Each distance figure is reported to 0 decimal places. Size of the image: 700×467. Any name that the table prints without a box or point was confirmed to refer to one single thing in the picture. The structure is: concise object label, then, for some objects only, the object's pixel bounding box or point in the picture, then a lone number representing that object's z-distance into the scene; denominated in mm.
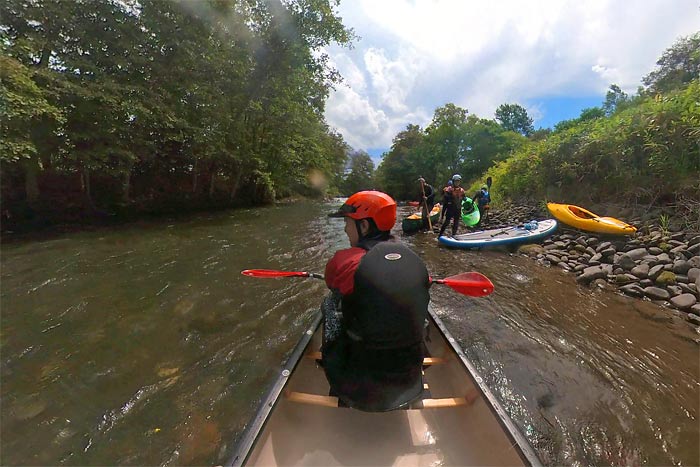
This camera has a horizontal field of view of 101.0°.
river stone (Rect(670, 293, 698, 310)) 4699
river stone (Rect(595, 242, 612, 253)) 7022
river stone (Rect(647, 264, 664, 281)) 5559
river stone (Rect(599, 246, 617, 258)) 6725
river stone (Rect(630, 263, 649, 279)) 5721
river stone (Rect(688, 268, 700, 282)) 5127
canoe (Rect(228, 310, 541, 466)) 1858
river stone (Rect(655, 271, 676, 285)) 5312
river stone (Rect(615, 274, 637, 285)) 5767
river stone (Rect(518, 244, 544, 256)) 8188
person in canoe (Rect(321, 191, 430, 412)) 1817
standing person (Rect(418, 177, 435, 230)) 11129
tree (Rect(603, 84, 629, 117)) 37344
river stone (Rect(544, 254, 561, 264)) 7402
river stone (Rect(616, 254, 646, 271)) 6129
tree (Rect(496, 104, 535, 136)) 53500
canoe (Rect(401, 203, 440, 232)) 11625
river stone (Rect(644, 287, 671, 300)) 5078
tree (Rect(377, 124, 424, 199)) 43906
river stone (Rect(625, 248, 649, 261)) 6305
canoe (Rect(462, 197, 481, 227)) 12469
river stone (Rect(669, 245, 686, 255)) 5836
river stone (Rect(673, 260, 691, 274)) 5398
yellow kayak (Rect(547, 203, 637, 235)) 7293
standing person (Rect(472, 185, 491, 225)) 12594
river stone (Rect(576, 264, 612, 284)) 6148
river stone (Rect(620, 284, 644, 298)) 5344
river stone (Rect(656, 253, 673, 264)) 5809
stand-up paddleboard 8716
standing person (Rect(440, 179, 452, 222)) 9945
